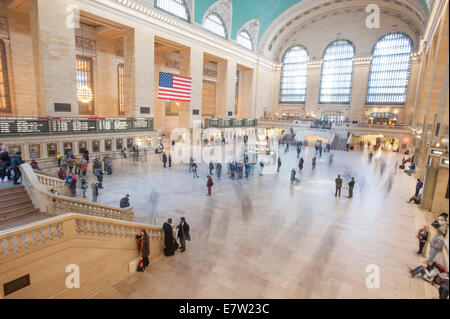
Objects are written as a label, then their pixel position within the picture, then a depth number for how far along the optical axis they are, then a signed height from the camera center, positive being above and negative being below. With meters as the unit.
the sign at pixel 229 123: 25.56 -0.48
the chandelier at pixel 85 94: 16.81 +1.26
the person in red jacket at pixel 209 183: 10.23 -2.67
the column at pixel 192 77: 23.16 +3.76
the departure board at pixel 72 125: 13.72 -0.76
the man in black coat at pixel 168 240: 6.10 -3.05
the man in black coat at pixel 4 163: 8.17 -1.78
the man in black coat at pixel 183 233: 6.30 -2.94
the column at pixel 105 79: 20.81 +2.92
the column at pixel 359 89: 31.78 +4.49
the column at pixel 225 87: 28.82 +3.68
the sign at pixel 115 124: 15.84 -0.69
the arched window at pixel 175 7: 19.64 +8.97
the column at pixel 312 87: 35.56 +5.06
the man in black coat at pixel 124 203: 7.52 -2.68
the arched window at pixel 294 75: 36.88 +7.08
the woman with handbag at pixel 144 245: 5.61 -2.95
